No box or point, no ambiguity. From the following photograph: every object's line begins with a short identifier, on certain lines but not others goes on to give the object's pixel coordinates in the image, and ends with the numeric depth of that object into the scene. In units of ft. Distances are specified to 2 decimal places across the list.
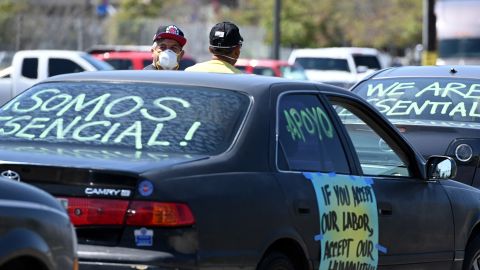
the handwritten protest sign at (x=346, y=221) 42.42
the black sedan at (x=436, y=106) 62.64
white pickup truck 162.50
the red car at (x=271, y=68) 191.31
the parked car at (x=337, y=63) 214.89
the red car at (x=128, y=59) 181.37
